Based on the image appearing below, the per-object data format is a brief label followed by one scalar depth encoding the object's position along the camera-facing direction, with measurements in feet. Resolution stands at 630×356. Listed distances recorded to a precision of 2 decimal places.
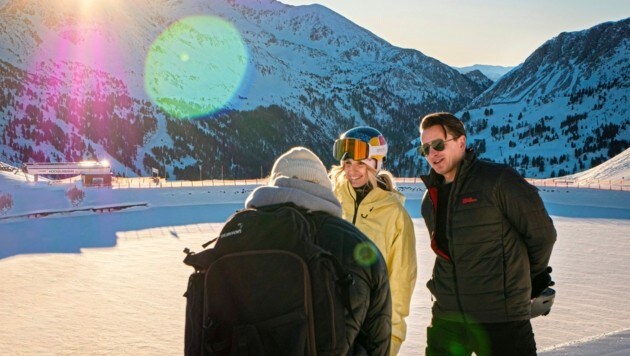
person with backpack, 5.98
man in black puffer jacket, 9.84
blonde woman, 10.84
